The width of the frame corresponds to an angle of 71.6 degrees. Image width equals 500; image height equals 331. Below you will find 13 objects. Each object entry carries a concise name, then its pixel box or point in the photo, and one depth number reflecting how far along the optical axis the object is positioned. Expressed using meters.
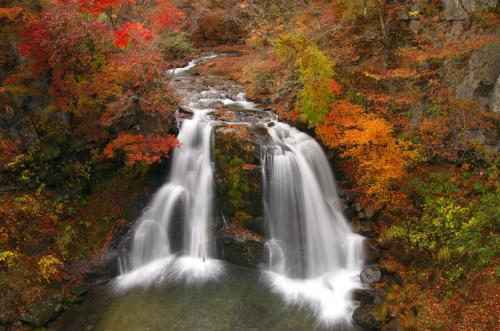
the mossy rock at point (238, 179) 13.55
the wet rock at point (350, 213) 13.88
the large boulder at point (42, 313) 10.51
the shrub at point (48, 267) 11.33
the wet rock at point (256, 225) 13.48
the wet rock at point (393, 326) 9.76
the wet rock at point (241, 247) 13.05
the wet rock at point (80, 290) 11.73
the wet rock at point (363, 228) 13.16
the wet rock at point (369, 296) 10.91
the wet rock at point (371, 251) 12.45
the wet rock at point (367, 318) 10.18
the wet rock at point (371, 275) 11.63
